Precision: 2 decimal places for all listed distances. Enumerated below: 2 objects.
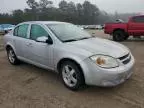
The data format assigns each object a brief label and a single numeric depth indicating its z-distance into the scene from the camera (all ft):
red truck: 23.35
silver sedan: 7.13
